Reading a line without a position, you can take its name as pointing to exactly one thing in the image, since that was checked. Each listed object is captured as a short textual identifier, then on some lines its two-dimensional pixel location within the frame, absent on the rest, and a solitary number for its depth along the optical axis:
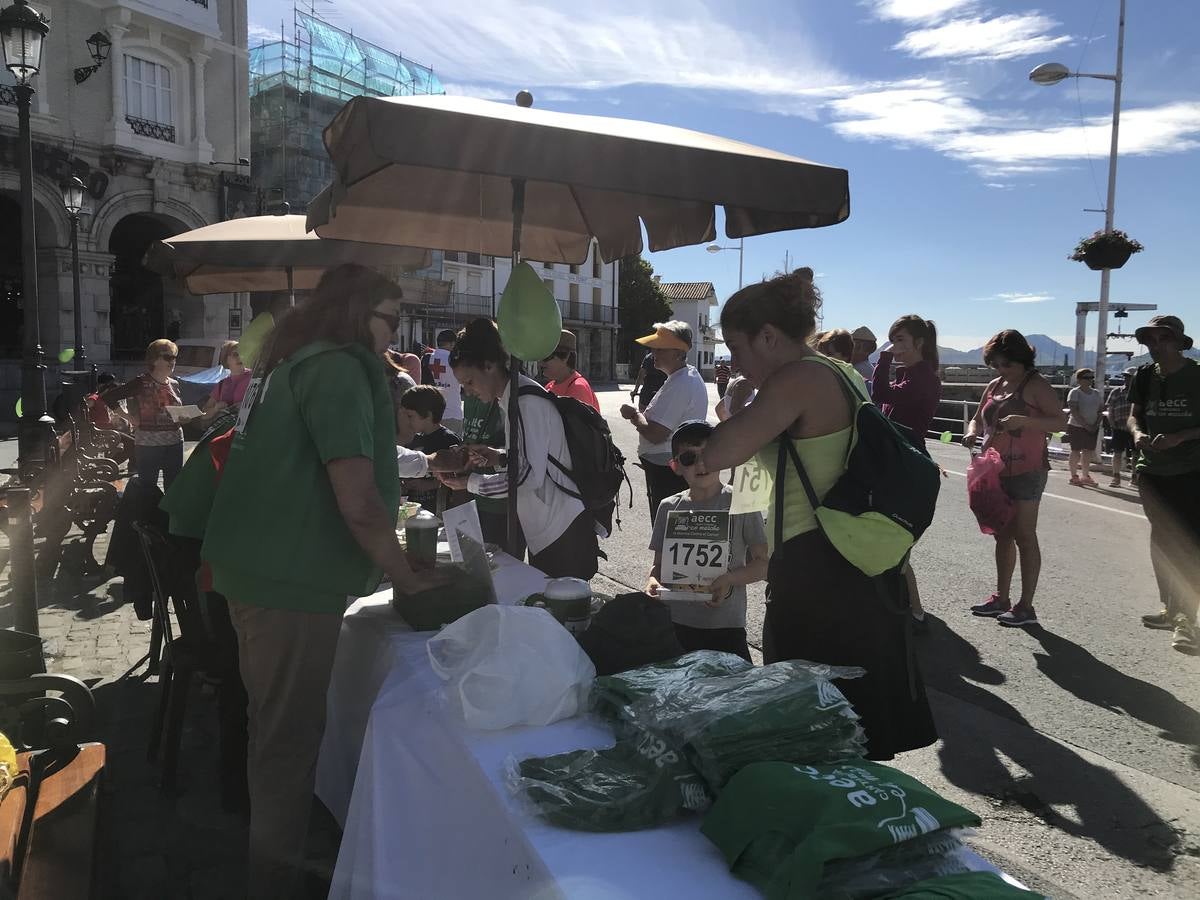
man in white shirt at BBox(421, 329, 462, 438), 8.70
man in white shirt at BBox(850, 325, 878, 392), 6.16
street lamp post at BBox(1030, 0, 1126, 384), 16.22
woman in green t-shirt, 2.22
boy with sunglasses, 3.24
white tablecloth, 1.43
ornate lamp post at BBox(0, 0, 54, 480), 5.56
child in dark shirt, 4.96
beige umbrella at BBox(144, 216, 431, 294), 5.18
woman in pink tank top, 5.37
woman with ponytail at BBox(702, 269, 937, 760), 2.27
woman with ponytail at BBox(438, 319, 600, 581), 3.68
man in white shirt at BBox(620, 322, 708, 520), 5.66
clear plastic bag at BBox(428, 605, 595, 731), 1.95
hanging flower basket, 13.89
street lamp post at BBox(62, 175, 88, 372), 14.56
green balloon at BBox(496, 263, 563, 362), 3.39
